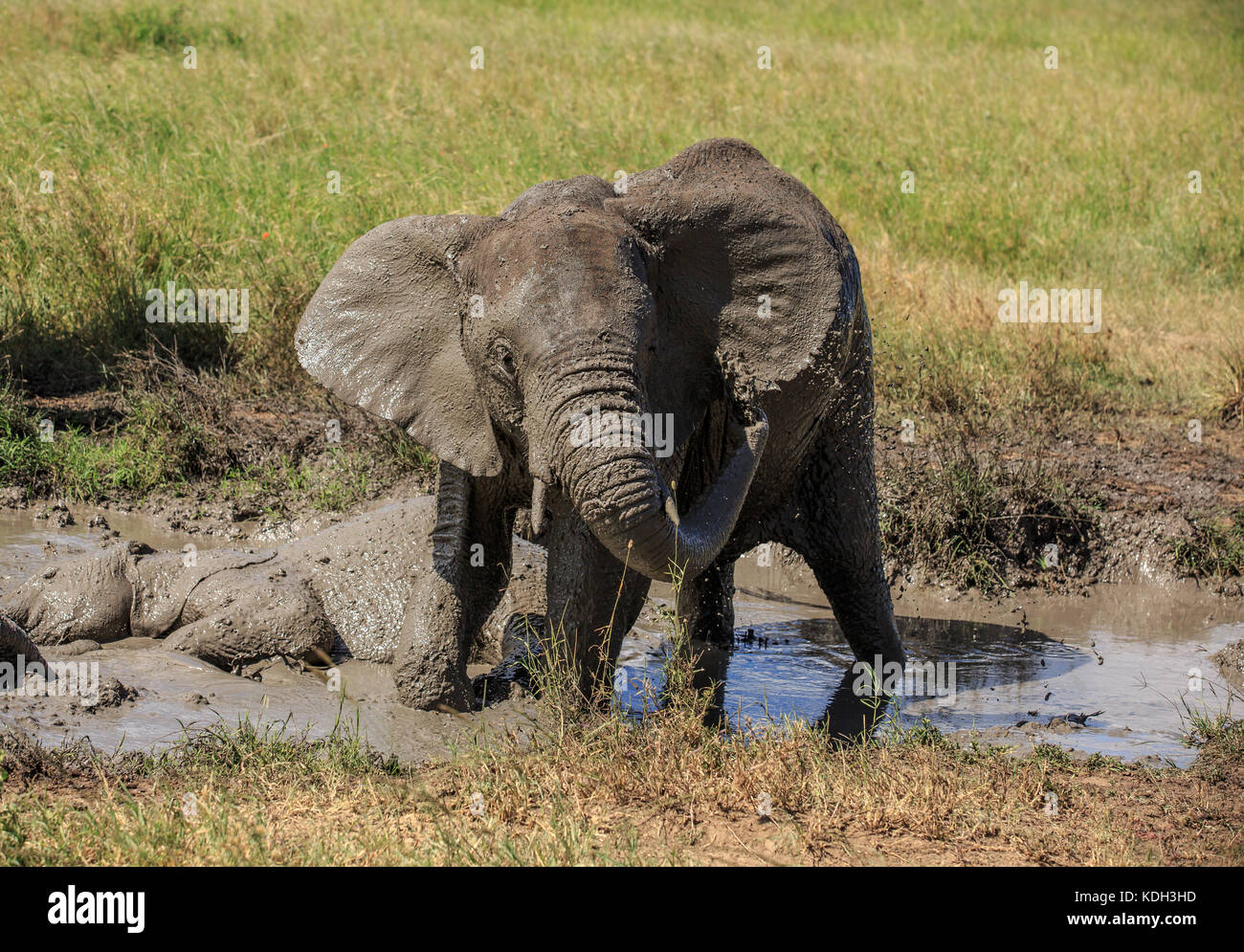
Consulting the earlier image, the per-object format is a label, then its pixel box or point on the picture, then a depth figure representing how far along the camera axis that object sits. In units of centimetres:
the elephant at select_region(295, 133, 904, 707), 872
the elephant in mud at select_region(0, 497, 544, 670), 1254
